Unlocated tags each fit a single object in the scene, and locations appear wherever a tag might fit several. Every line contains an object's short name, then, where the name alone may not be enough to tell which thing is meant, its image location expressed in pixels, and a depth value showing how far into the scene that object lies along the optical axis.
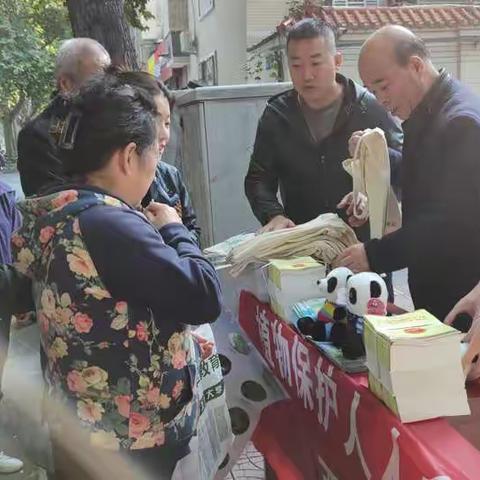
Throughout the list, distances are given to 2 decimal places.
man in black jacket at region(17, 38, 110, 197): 2.35
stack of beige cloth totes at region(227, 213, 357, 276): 2.20
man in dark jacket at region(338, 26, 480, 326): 1.87
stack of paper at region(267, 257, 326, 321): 2.00
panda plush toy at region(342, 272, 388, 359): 1.67
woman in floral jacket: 1.31
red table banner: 1.21
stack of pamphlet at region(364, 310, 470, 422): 1.26
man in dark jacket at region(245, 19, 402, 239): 2.75
